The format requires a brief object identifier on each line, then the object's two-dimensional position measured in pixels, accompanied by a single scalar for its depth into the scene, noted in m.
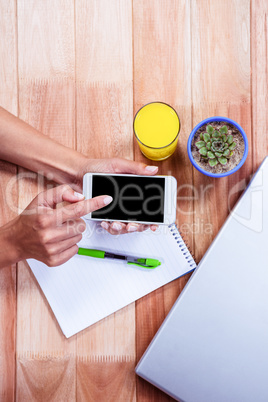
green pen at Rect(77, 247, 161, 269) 0.91
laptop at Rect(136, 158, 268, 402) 0.82
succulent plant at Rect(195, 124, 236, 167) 0.83
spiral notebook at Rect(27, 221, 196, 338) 0.93
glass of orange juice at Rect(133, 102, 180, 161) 0.89
